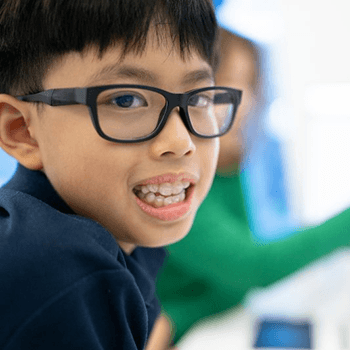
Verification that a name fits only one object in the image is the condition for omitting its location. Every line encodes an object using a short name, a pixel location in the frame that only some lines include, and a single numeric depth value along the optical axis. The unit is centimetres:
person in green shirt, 95
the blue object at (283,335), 78
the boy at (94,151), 58
